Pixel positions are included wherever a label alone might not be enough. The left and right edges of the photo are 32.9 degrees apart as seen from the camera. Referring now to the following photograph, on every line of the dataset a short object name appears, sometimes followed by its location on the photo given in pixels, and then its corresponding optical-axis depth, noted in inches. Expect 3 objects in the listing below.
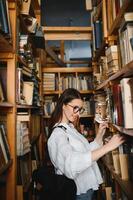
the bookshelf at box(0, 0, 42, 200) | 60.4
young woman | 47.4
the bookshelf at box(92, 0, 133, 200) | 50.5
